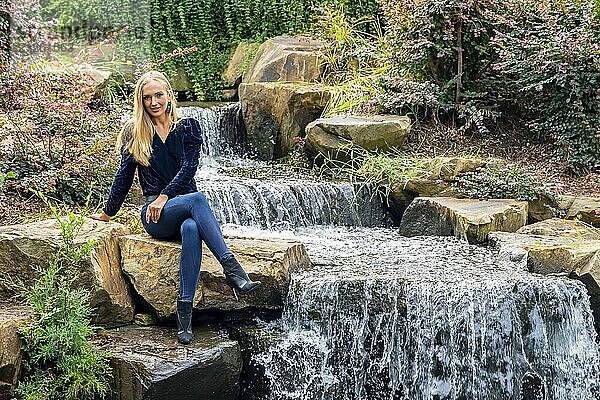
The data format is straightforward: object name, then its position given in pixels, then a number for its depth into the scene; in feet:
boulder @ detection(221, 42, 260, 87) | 37.70
